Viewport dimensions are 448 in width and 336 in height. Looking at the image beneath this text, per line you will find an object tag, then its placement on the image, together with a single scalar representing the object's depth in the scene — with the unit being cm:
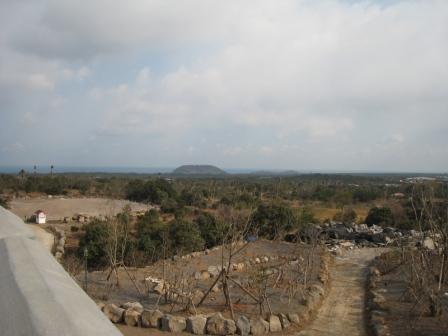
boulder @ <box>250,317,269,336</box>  968
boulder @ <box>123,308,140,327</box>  972
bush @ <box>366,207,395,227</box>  3103
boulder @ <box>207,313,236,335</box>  943
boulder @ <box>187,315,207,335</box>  941
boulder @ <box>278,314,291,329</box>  1032
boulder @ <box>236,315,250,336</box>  949
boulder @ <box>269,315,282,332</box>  1003
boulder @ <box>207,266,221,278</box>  1588
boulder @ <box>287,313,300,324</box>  1064
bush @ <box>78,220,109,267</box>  2053
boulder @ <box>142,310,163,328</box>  964
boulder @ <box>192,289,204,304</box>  1201
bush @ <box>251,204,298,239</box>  2719
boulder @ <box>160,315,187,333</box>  947
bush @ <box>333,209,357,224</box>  3453
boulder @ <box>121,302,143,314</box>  1016
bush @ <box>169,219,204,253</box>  2249
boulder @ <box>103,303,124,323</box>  984
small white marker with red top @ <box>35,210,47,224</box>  3077
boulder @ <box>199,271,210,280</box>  1542
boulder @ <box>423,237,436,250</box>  2104
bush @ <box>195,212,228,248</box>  2465
